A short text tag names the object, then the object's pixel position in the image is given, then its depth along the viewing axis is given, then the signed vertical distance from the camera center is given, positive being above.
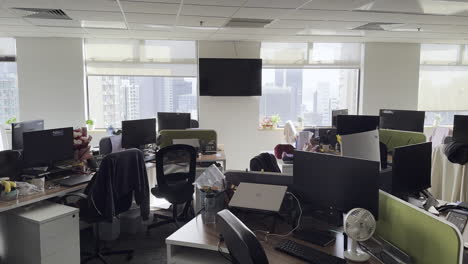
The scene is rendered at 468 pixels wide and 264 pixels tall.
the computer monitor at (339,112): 5.32 -0.12
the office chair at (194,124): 5.85 -0.36
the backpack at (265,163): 3.10 -0.55
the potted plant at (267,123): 6.90 -0.40
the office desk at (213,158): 4.39 -0.71
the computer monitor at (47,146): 3.19 -0.44
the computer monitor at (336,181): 1.85 -0.45
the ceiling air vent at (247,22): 4.71 +1.16
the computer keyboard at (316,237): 1.91 -0.77
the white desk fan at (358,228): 1.75 -0.64
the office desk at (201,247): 1.83 -0.80
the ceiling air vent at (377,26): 5.01 +1.19
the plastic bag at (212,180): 2.29 -0.52
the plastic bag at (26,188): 2.89 -0.74
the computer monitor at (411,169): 2.25 -0.44
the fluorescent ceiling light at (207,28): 5.24 +1.15
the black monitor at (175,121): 5.15 -0.27
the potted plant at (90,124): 6.34 -0.41
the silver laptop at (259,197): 2.08 -0.58
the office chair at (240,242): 1.29 -0.54
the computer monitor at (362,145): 2.71 -0.33
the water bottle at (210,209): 2.21 -0.69
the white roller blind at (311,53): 6.83 +1.03
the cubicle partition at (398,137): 3.65 -0.36
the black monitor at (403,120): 4.50 -0.20
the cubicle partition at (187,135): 4.64 -0.45
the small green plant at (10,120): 6.17 -0.34
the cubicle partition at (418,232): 1.43 -0.60
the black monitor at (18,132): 3.80 -0.34
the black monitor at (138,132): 4.39 -0.40
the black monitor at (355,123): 4.06 -0.23
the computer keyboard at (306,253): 1.70 -0.78
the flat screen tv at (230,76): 6.49 +0.52
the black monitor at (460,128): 3.58 -0.24
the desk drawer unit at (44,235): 2.65 -1.07
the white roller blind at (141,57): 6.42 +0.87
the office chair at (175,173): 3.65 -0.78
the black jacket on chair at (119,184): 2.99 -0.76
